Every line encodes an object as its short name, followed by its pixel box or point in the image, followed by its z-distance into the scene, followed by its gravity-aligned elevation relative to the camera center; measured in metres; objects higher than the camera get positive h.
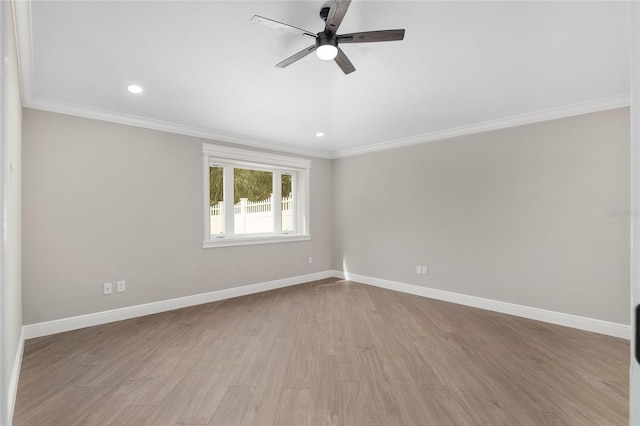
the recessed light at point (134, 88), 2.95 +1.17
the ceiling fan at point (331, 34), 1.83 +1.10
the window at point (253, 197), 4.67 +0.25
